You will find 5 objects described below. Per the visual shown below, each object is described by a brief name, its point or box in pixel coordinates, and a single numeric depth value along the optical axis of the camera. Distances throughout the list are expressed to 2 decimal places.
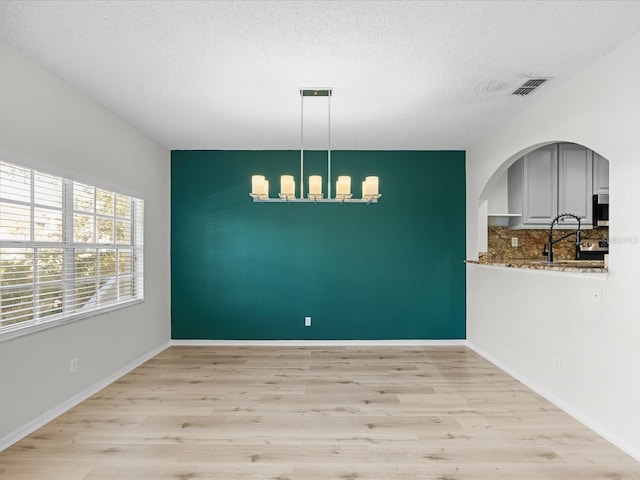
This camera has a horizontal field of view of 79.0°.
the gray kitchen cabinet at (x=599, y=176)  4.50
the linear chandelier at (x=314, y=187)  3.31
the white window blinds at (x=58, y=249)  2.58
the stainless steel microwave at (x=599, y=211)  4.50
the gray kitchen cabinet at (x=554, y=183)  4.49
